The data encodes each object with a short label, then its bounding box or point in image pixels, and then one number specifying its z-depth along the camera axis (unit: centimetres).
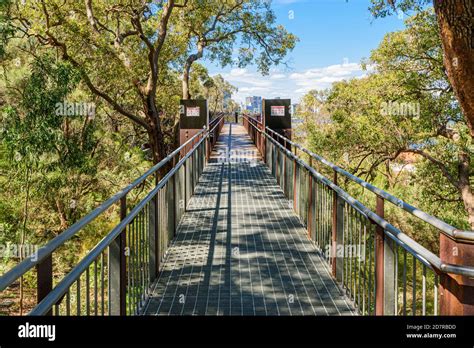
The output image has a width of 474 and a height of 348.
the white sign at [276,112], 1978
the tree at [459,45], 841
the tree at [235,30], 2453
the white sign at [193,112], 2027
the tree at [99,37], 1678
